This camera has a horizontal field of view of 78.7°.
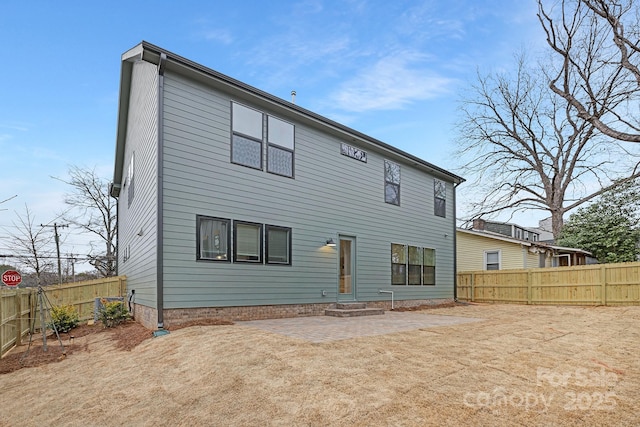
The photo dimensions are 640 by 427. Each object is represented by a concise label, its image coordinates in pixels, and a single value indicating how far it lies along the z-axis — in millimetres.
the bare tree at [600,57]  12820
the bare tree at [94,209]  22094
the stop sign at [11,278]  8641
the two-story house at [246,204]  8227
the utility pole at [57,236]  18823
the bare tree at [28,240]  13373
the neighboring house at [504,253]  19297
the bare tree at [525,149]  22469
